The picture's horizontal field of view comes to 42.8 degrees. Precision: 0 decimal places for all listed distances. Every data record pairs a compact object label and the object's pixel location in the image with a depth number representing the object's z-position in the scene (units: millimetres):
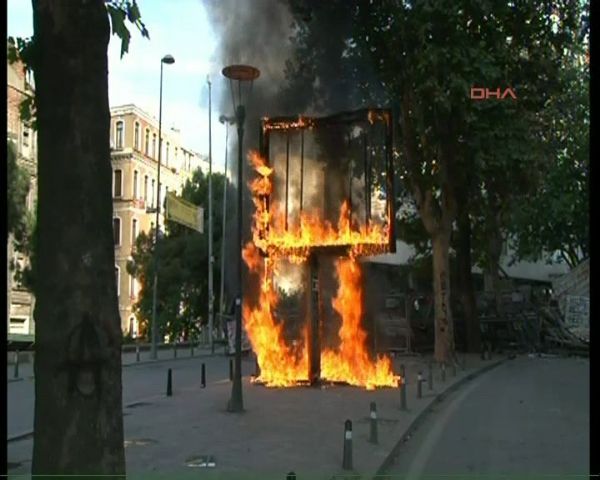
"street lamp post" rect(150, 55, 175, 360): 26844
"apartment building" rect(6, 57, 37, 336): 27522
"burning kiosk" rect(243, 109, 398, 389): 15523
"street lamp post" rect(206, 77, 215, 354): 34500
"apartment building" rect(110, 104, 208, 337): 48406
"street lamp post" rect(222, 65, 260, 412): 11789
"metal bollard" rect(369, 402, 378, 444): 8953
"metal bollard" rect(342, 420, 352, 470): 7363
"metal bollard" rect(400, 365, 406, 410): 12023
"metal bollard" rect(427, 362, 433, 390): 14891
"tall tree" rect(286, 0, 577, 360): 17688
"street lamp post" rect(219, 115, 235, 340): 31858
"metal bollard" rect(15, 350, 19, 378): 19264
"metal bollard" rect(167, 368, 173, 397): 14398
